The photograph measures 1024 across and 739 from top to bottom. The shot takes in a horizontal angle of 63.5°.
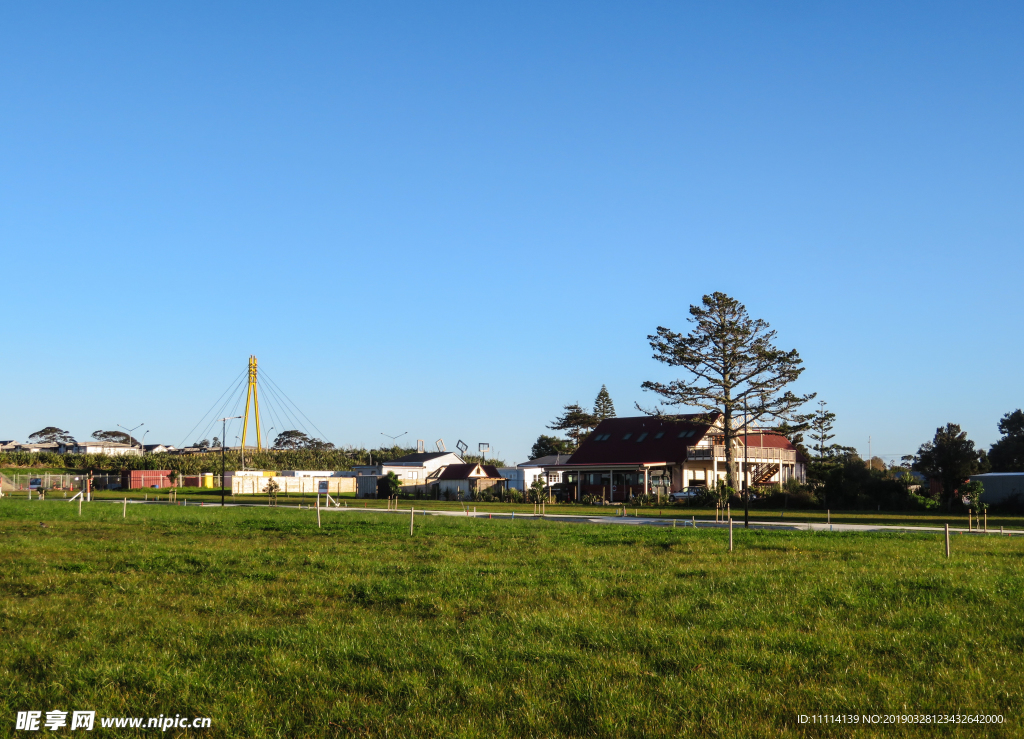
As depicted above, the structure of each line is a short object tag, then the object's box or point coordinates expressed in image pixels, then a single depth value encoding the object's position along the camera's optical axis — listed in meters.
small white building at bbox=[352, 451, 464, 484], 86.50
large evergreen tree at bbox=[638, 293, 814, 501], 63.41
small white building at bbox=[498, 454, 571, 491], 78.00
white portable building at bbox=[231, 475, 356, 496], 88.38
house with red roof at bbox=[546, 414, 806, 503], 69.44
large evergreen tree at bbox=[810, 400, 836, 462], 85.88
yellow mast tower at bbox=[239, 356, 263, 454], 120.44
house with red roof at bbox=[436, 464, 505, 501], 79.62
